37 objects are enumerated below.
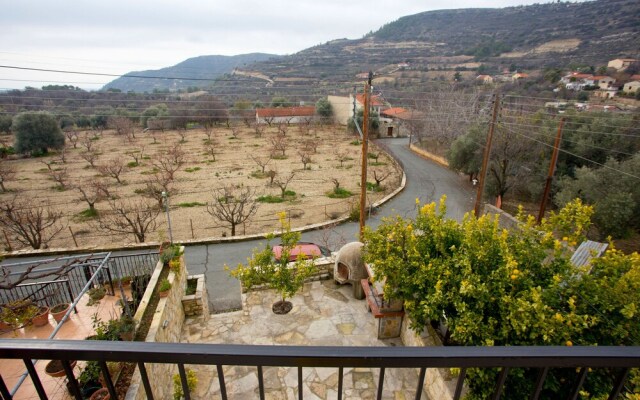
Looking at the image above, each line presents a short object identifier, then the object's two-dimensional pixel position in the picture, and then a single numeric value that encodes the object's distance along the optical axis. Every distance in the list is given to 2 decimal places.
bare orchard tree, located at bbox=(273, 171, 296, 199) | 20.62
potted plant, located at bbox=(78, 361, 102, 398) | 4.73
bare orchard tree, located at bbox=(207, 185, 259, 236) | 14.92
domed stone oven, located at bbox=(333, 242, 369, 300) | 7.73
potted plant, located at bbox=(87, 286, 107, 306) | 7.67
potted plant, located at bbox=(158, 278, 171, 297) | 6.57
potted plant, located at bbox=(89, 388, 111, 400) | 4.54
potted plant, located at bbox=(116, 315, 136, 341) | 5.39
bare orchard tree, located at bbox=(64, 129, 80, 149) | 38.89
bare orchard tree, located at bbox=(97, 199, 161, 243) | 15.04
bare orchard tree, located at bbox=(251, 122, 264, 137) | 44.14
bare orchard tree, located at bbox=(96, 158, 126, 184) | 24.34
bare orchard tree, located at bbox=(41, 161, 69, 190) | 23.59
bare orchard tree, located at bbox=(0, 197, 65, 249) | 13.04
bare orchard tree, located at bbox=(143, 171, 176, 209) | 18.34
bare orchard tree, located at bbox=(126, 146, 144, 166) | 30.37
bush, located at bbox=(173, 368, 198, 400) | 5.29
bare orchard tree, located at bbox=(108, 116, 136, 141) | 45.08
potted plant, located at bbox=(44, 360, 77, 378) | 5.14
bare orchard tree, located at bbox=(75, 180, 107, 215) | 19.21
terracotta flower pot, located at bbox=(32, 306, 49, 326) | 6.93
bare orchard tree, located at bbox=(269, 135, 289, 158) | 31.91
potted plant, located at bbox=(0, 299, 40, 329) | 4.75
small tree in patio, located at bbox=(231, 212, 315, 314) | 7.20
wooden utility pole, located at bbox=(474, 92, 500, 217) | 11.22
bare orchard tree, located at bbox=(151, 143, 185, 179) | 27.20
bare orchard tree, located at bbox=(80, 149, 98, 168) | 29.26
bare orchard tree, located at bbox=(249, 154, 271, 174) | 27.87
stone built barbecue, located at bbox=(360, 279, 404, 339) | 6.52
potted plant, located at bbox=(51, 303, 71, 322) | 7.21
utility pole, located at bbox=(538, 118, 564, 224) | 12.42
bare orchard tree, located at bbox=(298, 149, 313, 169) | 26.85
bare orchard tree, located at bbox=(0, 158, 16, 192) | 23.19
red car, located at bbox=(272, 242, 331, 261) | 10.97
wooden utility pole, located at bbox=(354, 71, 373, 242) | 9.49
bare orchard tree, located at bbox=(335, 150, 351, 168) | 28.50
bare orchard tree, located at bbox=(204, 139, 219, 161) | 31.68
